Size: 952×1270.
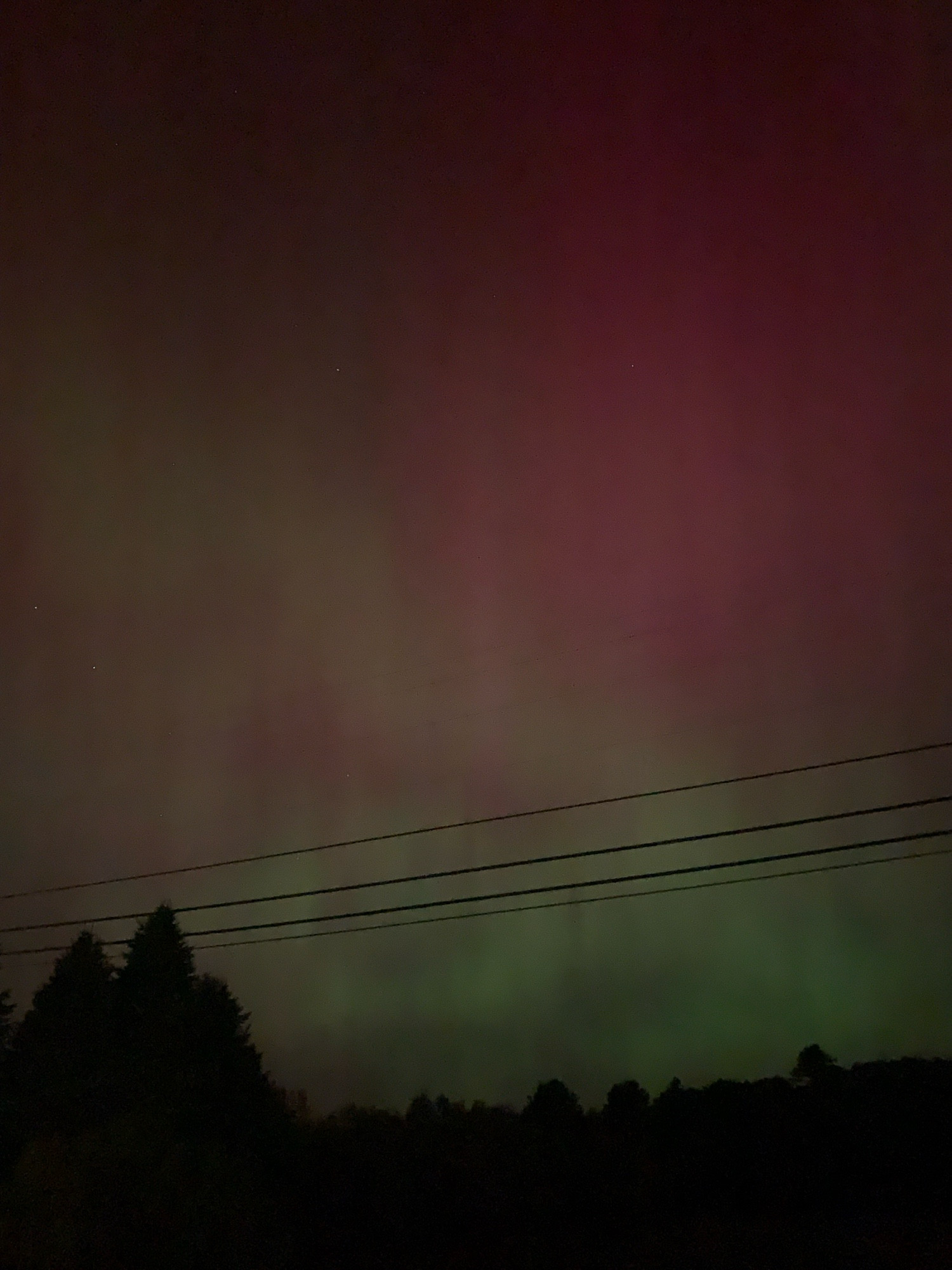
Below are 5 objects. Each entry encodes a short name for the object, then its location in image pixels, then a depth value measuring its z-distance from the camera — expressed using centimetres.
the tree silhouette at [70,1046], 2827
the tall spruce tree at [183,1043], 2972
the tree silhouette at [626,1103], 3231
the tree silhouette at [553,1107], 2862
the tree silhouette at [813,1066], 3170
